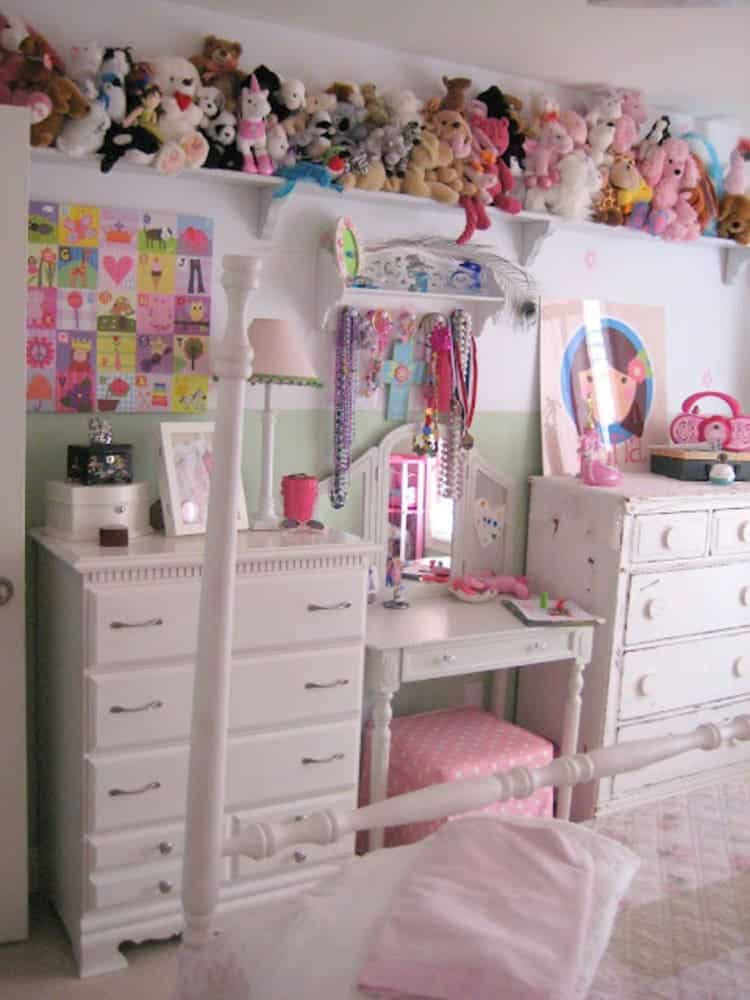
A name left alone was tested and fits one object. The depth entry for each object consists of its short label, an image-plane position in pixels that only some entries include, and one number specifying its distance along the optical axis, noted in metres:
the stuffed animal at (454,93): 3.02
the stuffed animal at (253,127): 2.67
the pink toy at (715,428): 3.61
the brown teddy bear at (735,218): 3.65
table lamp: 2.72
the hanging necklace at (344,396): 3.00
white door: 2.29
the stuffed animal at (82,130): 2.47
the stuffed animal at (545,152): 3.19
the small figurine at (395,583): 3.14
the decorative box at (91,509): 2.49
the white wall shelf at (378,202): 2.65
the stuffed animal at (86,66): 2.48
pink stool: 2.87
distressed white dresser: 3.18
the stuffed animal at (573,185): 3.21
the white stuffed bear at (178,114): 2.58
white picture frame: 2.58
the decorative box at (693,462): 3.54
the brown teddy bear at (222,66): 2.66
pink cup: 2.82
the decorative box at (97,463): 2.50
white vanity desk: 2.79
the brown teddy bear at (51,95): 2.41
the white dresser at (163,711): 2.36
